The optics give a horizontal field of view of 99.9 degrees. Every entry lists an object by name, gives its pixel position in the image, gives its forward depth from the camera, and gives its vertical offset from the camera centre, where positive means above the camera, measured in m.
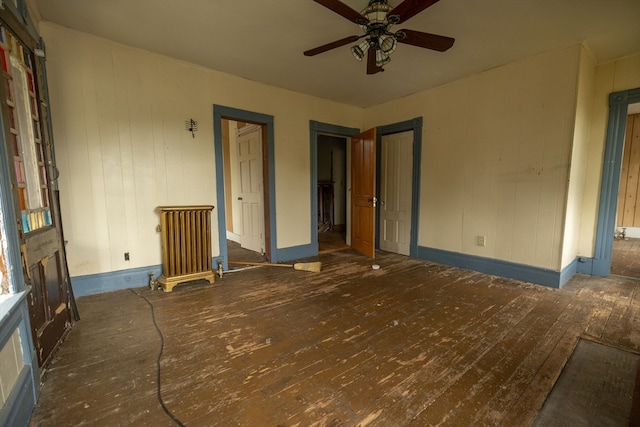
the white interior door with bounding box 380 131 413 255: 4.49 -0.12
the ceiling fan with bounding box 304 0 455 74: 1.85 +1.20
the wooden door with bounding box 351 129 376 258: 4.31 -0.12
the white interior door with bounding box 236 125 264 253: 4.46 -0.03
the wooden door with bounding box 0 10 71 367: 1.62 +0.00
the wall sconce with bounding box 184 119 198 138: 3.31 +0.74
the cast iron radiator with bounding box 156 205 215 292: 2.98 -0.67
